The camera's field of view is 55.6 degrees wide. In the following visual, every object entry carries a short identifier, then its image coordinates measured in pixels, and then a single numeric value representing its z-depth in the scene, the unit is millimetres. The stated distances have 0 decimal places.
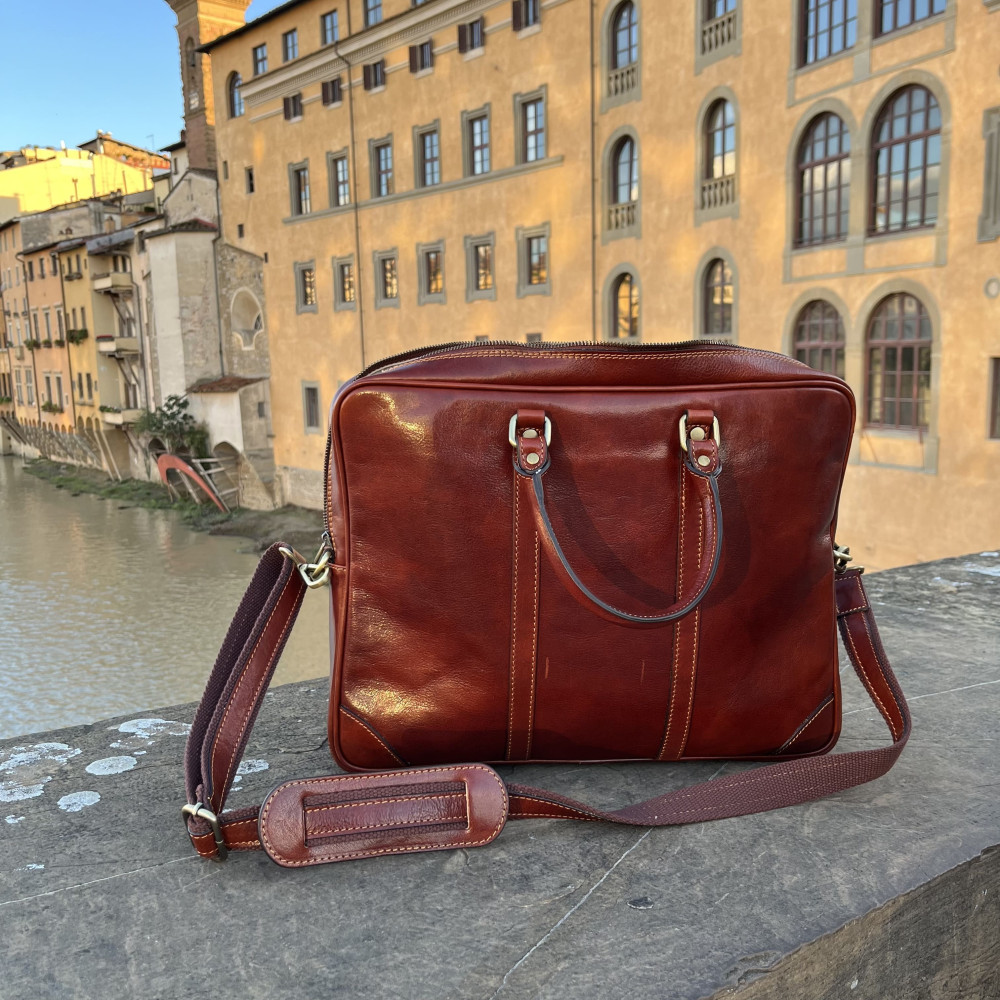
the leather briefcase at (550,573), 1200
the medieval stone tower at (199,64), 27219
